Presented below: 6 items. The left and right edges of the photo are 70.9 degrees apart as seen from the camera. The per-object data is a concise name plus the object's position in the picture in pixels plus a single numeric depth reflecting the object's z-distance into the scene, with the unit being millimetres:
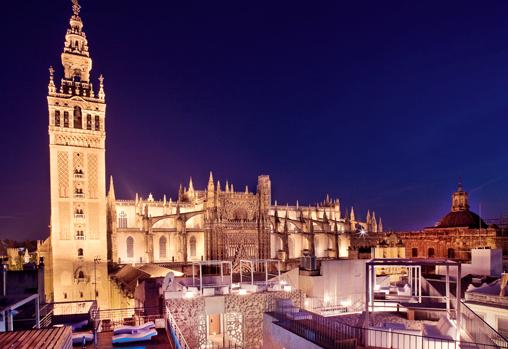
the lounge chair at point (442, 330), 9867
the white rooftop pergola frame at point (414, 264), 10866
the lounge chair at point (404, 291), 19672
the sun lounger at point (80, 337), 12143
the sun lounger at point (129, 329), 13062
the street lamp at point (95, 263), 36188
